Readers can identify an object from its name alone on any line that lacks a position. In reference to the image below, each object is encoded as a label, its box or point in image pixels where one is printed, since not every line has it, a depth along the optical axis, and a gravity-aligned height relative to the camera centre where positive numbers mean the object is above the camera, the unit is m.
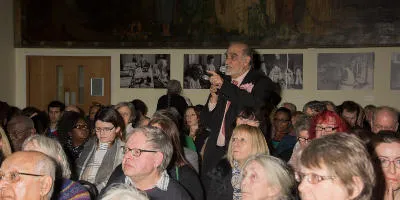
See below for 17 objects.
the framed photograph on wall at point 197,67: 13.14 +0.22
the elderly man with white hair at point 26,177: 3.53 -0.67
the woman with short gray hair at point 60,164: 4.27 -0.79
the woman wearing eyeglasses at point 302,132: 6.22 -0.64
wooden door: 14.20 -0.16
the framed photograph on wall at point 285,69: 12.66 +0.18
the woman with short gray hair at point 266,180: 3.89 -0.76
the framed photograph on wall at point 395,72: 12.08 +0.12
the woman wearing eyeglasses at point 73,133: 7.45 -0.82
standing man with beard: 5.66 -0.21
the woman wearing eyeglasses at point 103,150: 6.17 -0.89
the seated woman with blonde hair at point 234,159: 5.18 -0.81
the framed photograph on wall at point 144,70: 13.47 +0.14
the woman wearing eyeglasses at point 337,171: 2.84 -0.50
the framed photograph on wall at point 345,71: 12.23 +0.14
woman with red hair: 5.51 -0.48
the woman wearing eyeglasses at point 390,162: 4.00 -0.63
